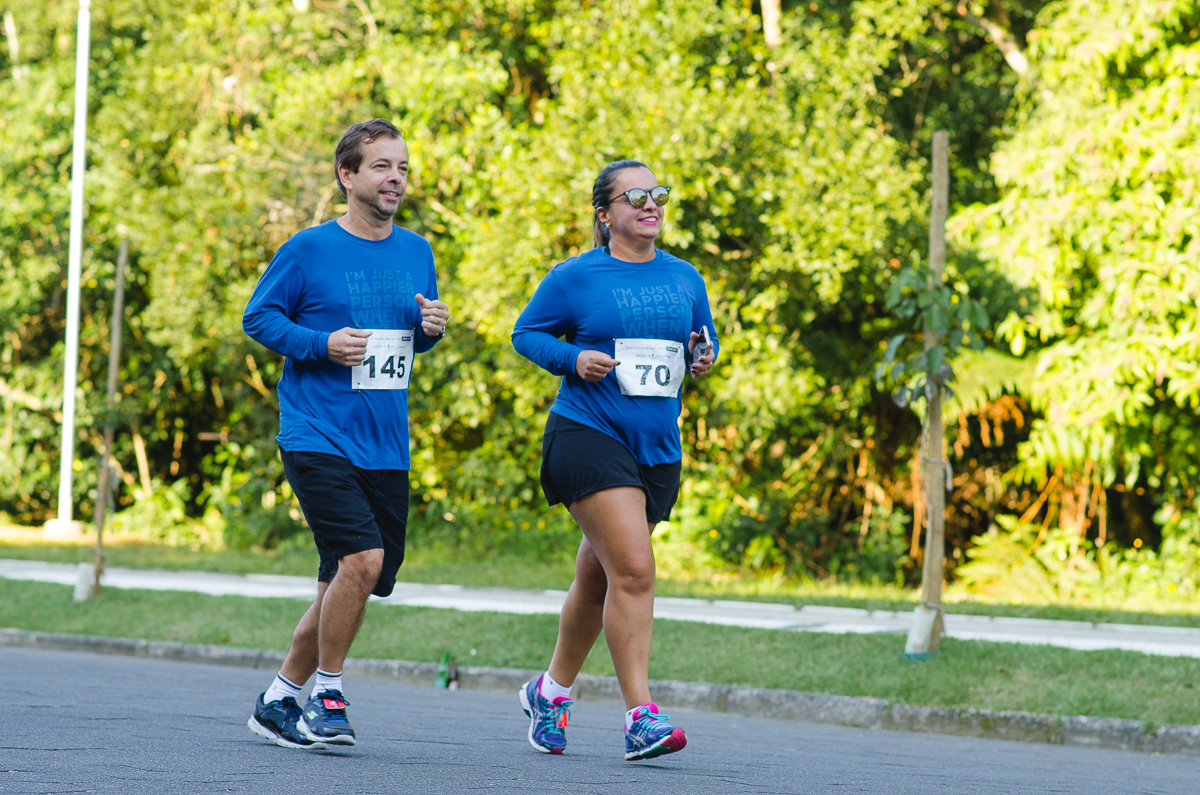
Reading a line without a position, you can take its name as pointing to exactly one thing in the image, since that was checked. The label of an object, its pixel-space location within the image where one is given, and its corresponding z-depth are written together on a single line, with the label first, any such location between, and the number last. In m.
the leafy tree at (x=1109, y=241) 25.77
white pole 40.56
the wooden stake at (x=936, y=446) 15.84
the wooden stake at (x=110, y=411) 22.73
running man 8.60
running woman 8.95
